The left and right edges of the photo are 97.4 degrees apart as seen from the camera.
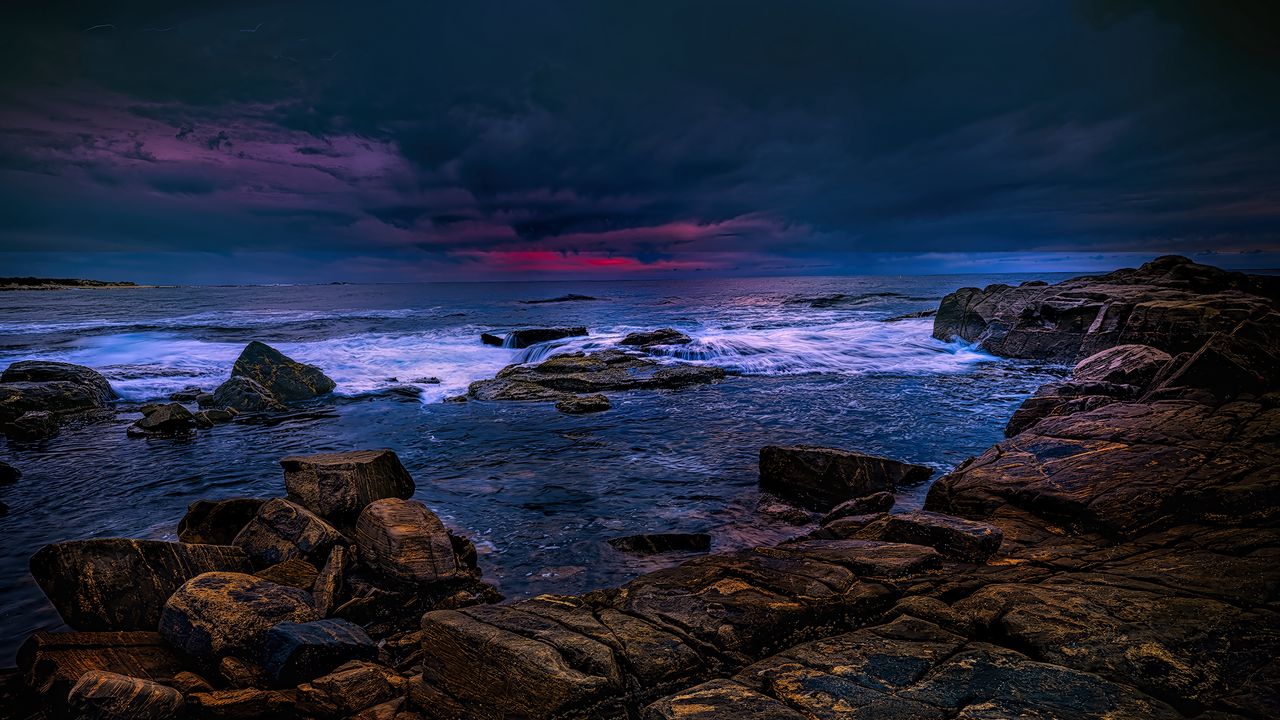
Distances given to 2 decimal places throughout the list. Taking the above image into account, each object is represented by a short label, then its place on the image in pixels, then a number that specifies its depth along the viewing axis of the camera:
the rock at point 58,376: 16.67
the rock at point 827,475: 8.75
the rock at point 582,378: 17.67
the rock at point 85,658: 4.22
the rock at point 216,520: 6.75
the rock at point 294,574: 5.68
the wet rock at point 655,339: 28.72
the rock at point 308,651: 4.32
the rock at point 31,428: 13.17
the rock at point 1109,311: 16.86
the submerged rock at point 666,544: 7.11
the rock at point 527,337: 31.22
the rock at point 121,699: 3.73
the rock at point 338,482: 7.19
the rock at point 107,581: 5.03
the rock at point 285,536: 6.10
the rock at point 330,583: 5.43
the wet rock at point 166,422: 13.09
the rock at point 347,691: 4.05
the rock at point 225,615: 4.62
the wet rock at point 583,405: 15.31
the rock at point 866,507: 7.61
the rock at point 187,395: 17.64
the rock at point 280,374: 17.25
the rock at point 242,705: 4.00
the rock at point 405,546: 5.87
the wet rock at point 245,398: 15.77
